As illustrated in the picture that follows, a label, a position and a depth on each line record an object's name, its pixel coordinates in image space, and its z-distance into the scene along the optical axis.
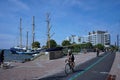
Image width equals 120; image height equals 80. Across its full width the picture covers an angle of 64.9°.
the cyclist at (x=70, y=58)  7.48
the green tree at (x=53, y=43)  36.76
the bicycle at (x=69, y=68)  7.07
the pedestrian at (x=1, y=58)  8.65
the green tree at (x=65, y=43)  41.84
